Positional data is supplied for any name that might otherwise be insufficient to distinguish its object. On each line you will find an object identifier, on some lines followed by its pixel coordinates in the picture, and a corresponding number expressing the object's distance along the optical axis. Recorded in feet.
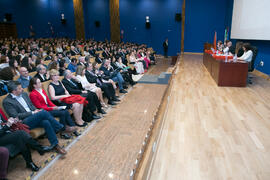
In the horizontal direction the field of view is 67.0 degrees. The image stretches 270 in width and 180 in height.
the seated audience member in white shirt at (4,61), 16.21
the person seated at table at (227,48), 22.75
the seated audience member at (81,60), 19.80
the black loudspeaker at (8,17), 50.67
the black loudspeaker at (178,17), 46.32
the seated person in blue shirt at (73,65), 18.22
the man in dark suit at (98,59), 25.94
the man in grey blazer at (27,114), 8.74
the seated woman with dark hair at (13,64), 15.33
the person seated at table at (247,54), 19.19
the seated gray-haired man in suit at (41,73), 12.80
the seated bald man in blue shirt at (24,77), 12.03
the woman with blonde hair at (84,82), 14.17
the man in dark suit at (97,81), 15.61
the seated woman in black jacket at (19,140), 7.70
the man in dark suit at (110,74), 18.58
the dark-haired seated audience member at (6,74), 11.34
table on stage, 18.31
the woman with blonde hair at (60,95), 11.42
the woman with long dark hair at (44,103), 10.13
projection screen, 21.52
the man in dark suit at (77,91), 12.97
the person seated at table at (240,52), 22.80
